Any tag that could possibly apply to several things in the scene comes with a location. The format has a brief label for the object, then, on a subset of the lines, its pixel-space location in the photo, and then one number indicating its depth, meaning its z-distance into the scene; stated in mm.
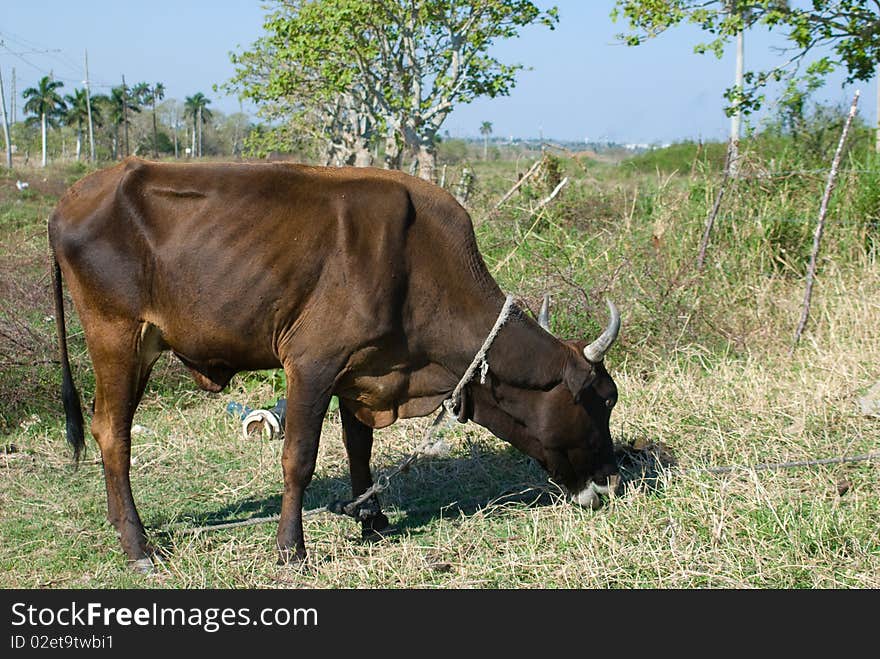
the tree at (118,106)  52159
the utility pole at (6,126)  36616
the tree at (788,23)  8008
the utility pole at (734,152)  8680
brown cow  4402
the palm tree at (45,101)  58275
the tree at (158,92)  53269
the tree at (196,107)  63500
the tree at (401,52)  12320
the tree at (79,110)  56944
